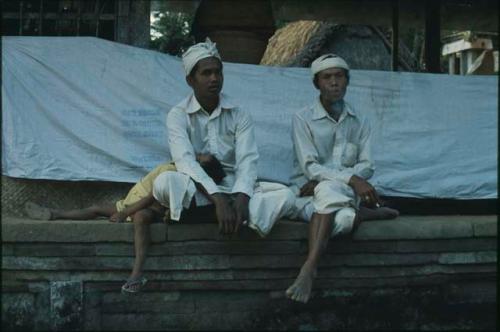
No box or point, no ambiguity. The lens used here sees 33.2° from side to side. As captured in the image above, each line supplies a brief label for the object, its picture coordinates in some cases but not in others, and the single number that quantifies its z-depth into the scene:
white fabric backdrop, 5.44
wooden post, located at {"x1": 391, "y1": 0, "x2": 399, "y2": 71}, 7.04
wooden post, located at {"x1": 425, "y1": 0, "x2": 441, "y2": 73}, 6.84
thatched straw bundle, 9.88
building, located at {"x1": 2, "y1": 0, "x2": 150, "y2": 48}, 5.87
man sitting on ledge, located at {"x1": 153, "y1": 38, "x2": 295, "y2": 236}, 4.64
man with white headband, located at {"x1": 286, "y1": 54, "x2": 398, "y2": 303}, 4.89
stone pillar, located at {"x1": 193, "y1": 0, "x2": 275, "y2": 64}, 6.16
